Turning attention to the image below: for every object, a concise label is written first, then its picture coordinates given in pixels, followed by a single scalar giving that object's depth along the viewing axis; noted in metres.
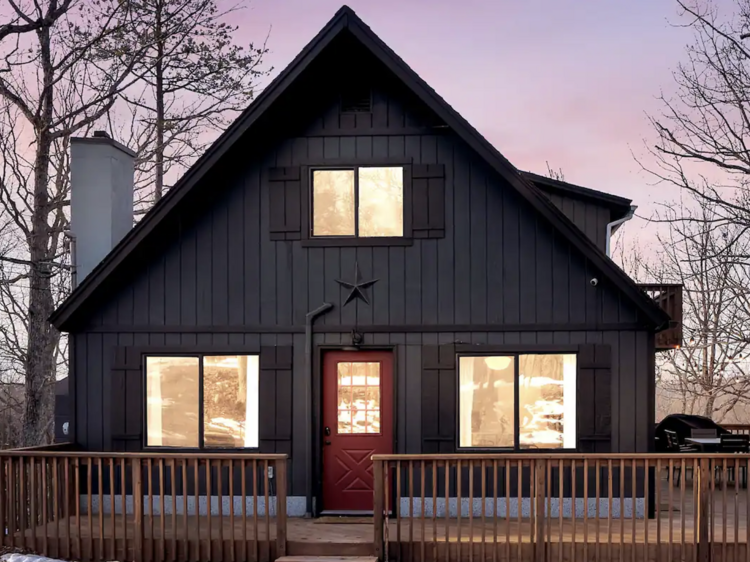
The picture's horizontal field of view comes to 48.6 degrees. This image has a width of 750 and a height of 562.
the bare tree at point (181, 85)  19.02
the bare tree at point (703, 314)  24.34
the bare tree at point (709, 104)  13.73
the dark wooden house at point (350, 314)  10.19
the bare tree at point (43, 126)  15.52
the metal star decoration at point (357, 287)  10.37
